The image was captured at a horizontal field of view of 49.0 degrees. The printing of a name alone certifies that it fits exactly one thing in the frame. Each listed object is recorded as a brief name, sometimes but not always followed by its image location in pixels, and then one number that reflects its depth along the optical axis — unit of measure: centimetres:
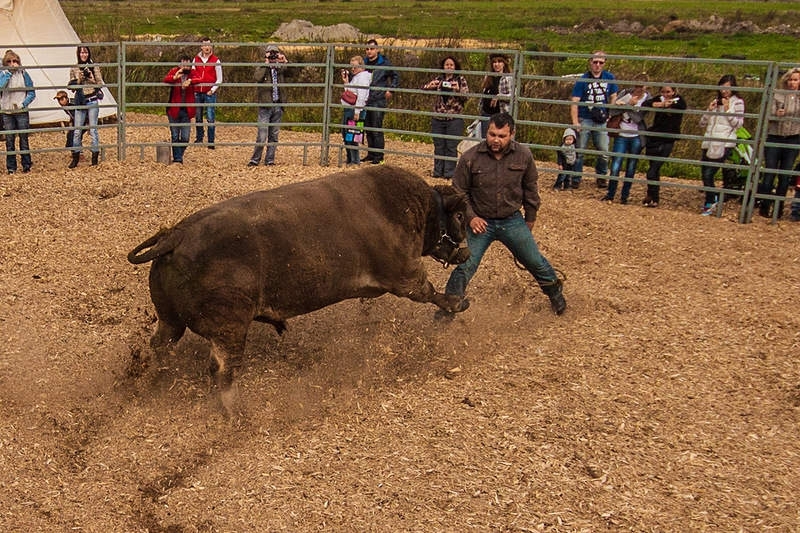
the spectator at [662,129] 1114
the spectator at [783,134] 1057
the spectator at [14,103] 1159
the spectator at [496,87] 1191
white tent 1520
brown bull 562
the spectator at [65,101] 1266
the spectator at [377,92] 1302
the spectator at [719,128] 1100
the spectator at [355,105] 1295
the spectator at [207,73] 1287
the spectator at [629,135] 1148
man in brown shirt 726
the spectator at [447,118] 1251
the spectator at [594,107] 1154
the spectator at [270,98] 1299
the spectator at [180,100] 1290
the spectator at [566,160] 1178
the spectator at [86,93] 1241
